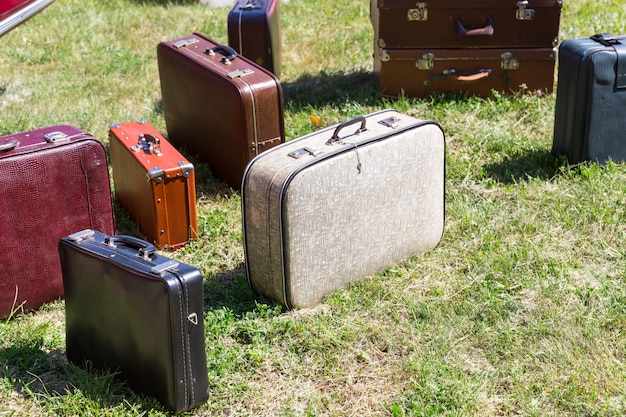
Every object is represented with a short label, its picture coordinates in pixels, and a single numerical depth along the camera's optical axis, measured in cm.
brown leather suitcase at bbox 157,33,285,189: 463
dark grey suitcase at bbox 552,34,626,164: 454
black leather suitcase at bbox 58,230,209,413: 296
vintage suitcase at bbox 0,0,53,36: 582
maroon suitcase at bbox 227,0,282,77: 571
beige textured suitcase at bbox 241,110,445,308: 354
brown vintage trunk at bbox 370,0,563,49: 559
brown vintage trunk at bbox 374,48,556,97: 572
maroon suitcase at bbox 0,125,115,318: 368
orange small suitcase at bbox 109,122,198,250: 427
